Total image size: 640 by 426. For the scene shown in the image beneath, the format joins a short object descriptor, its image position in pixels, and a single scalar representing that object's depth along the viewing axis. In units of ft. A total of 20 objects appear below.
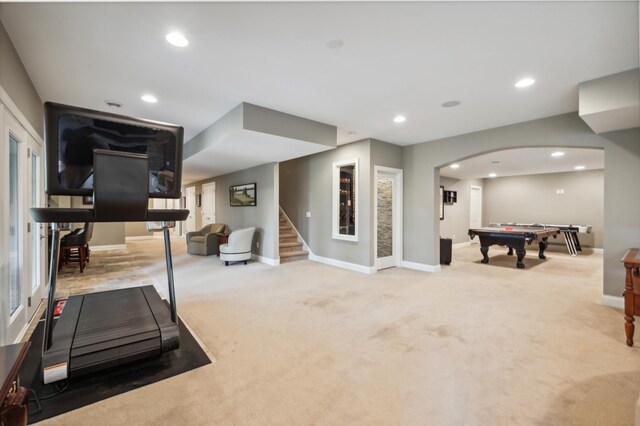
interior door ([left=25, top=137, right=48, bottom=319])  10.21
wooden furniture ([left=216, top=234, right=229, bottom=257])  23.86
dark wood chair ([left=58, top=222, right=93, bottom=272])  17.53
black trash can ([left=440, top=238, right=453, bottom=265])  19.95
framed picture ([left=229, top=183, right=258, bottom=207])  22.27
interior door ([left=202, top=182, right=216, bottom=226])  29.97
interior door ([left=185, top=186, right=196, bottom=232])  37.14
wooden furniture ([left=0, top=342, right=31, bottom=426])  2.98
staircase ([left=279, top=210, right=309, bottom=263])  21.11
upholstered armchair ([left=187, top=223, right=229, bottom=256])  23.62
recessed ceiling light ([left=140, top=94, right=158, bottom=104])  11.23
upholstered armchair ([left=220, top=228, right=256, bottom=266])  19.31
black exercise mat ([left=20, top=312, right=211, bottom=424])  5.82
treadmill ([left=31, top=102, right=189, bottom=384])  6.25
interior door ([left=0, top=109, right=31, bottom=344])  7.54
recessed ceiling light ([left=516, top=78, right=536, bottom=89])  9.59
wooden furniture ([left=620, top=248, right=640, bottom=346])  8.00
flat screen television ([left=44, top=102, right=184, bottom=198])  6.23
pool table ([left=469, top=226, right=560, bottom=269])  18.76
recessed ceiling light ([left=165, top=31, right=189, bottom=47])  7.12
